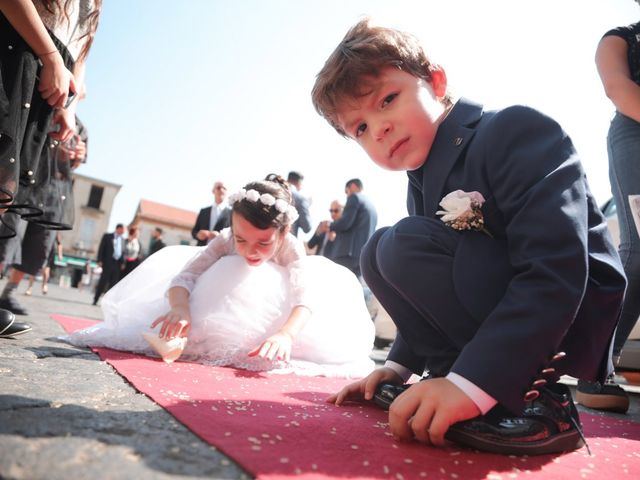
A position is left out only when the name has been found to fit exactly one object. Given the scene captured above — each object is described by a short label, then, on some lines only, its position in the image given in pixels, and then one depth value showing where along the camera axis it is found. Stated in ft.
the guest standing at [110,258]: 27.55
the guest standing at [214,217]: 17.87
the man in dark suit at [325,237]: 19.85
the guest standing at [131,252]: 28.43
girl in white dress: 7.29
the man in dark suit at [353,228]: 17.44
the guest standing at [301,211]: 17.03
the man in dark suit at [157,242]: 28.84
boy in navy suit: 3.11
